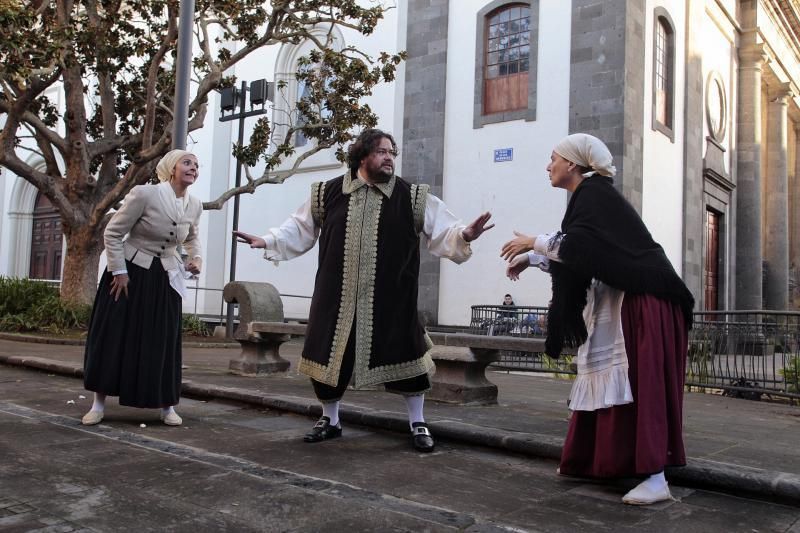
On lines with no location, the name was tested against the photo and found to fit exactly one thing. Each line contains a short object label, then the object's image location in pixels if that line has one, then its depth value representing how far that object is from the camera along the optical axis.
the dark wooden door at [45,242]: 25.42
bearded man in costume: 4.29
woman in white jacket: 4.74
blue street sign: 14.79
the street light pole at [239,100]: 13.40
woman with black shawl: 3.26
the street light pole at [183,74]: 7.53
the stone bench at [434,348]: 6.01
